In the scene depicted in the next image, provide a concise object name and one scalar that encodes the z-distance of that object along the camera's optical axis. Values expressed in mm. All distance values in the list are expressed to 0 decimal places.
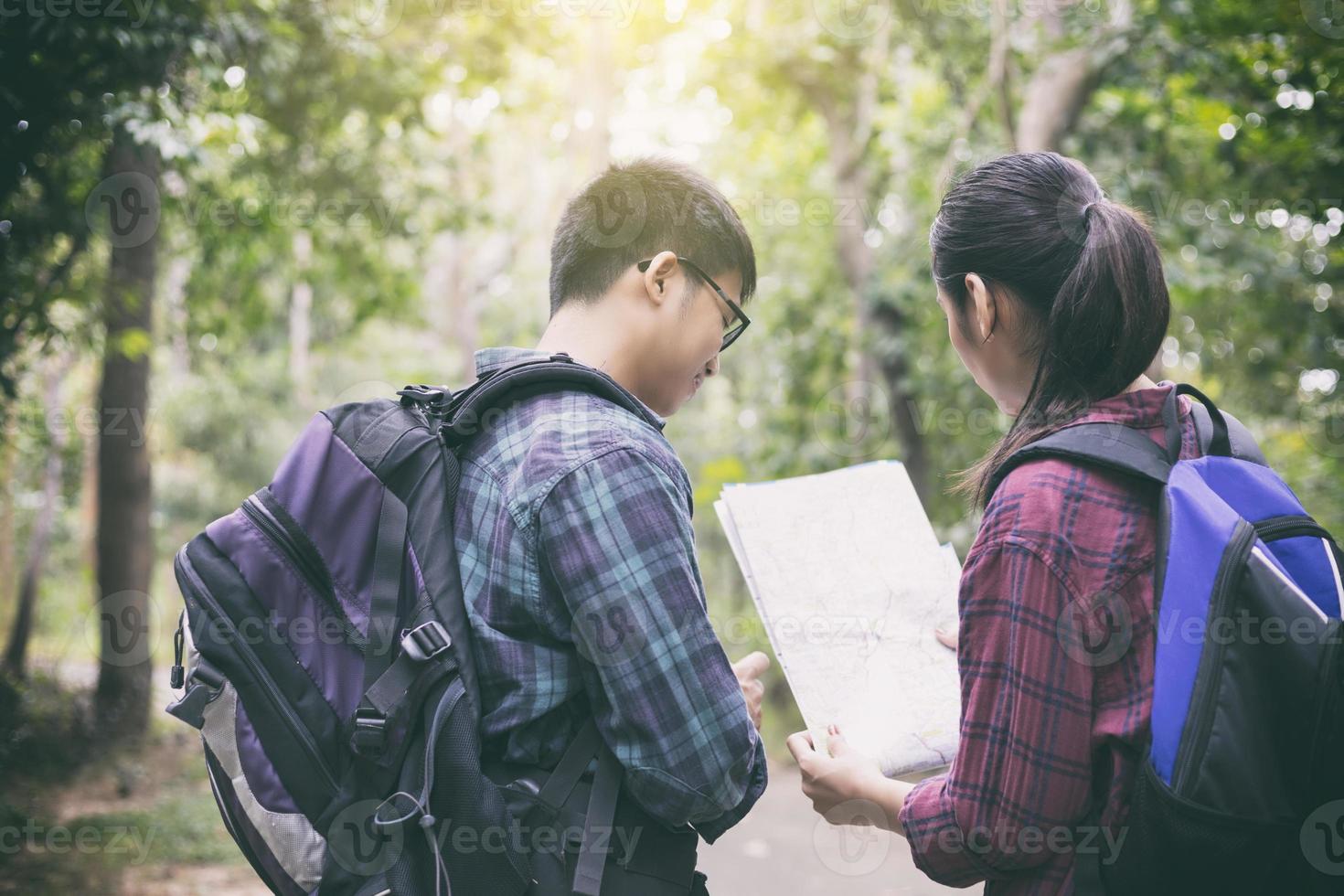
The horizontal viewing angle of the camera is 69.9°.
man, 1368
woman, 1215
